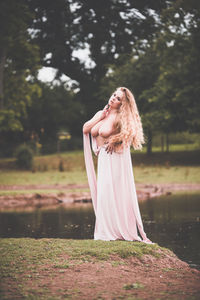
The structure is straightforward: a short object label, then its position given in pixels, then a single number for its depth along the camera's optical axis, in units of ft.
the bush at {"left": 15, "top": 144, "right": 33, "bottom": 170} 82.79
